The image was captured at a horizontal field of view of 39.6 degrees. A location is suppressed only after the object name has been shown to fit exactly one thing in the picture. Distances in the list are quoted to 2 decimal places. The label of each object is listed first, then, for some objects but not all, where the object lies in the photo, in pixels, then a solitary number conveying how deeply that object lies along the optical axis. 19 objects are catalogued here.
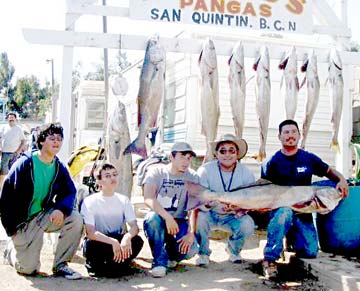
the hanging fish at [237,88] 5.21
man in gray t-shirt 4.52
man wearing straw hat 4.80
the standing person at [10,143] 10.68
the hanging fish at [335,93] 5.45
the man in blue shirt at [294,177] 4.52
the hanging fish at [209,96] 5.09
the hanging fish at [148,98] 4.89
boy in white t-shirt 4.35
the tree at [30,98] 56.63
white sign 5.45
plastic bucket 4.76
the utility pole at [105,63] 12.60
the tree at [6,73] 59.07
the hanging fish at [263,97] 5.26
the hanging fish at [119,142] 5.14
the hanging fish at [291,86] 5.36
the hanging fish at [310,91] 5.39
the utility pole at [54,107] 18.75
